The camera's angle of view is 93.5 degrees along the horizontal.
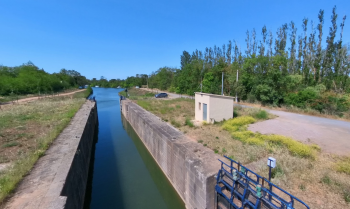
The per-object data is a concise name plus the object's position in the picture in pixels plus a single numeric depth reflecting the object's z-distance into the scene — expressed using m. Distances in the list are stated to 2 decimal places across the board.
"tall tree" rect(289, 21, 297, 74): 28.27
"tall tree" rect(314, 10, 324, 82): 23.29
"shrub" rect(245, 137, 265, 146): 7.43
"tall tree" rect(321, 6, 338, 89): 22.55
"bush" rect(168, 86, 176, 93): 44.95
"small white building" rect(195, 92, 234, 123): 11.39
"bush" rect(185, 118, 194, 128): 11.00
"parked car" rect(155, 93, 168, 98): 31.14
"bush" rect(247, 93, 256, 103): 20.30
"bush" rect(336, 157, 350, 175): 4.95
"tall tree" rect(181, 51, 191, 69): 67.94
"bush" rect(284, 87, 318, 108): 14.89
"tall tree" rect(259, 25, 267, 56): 33.79
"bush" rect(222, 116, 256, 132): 9.93
